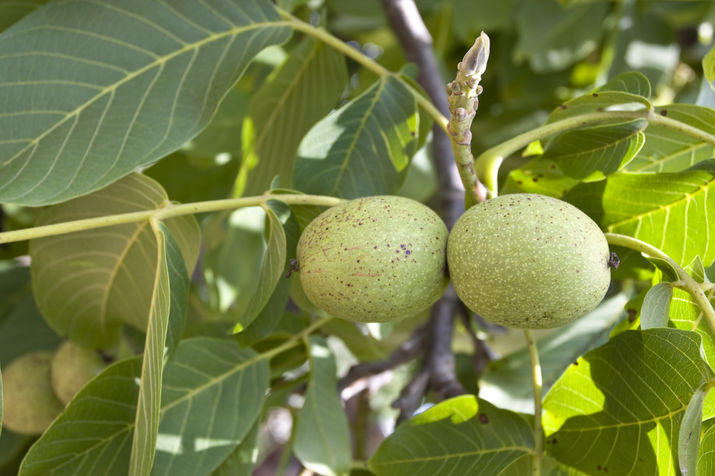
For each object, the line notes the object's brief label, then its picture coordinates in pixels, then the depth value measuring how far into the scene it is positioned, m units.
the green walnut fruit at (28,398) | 0.47
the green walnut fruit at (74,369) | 0.47
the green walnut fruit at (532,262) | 0.35
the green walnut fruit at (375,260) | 0.36
